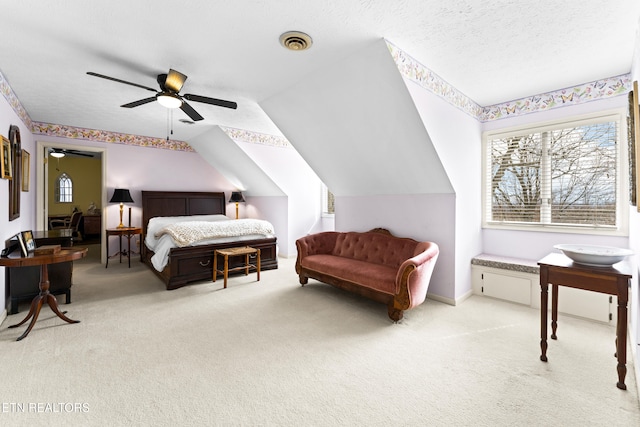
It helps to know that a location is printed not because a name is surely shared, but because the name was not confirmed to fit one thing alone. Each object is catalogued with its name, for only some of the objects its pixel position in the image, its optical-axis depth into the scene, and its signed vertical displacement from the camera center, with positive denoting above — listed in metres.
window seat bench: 2.87 -0.85
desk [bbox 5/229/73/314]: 3.00 -0.75
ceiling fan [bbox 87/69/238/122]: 2.84 +1.18
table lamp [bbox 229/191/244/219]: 6.74 +0.30
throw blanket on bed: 4.10 -0.29
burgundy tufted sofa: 2.82 -0.64
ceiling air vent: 2.28 +1.38
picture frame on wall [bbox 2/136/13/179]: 2.82 +0.51
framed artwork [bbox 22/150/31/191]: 3.86 +0.56
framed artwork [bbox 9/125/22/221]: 3.23 +0.44
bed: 4.00 -0.52
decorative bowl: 1.93 -0.29
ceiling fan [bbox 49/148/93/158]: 6.20 +1.48
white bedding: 4.08 -0.44
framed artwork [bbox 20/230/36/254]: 2.73 -0.30
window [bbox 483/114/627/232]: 3.02 +0.42
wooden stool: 4.02 -0.67
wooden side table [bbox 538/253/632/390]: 1.83 -0.47
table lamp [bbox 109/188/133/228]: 5.45 +0.27
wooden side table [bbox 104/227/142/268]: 5.32 -0.40
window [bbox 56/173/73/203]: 8.54 +0.63
